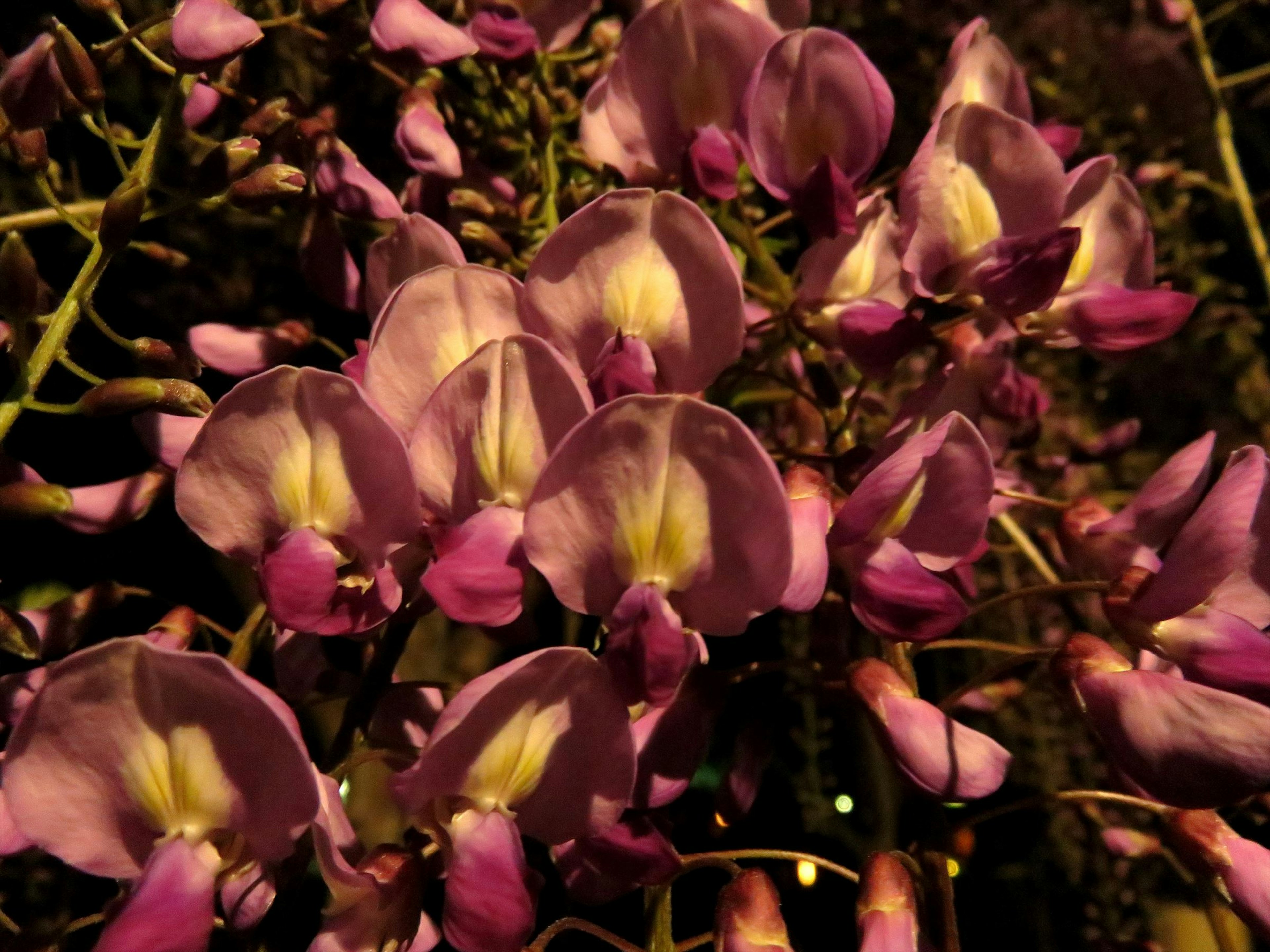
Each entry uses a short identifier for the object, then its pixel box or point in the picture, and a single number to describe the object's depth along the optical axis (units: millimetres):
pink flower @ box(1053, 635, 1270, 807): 132
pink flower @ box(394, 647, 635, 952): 133
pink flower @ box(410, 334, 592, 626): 136
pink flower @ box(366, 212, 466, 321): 160
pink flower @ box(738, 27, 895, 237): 157
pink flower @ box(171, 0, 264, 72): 143
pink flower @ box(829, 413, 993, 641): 140
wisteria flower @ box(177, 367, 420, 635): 137
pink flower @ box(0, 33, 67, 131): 138
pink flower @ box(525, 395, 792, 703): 132
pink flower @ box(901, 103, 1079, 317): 158
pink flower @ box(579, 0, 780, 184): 164
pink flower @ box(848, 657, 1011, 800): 140
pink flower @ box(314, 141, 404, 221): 169
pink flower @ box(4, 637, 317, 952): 127
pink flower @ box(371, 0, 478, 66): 164
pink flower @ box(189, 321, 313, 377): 173
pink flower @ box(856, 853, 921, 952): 139
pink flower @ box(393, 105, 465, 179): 173
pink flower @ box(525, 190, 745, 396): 149
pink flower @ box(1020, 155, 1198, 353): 160
